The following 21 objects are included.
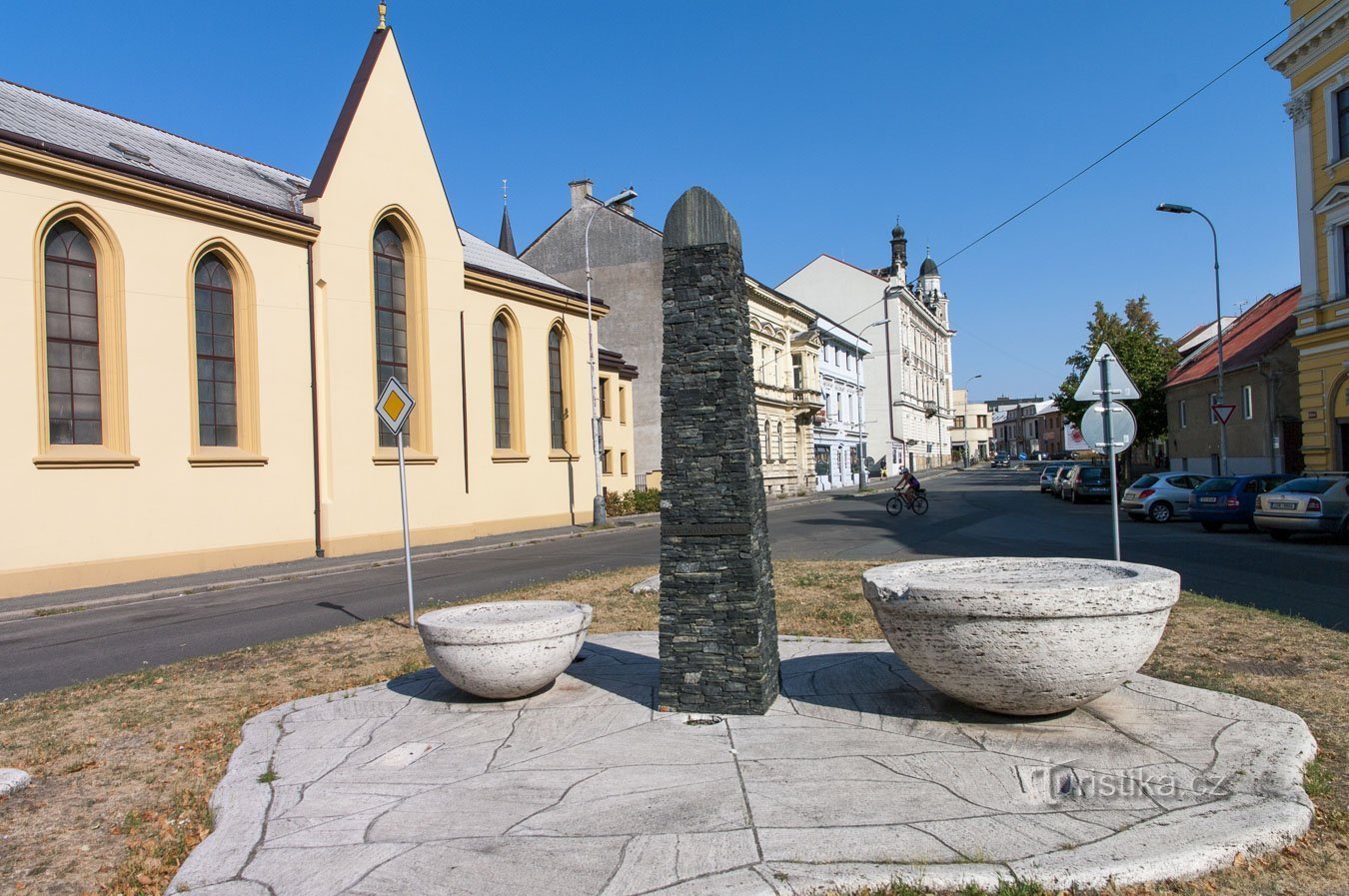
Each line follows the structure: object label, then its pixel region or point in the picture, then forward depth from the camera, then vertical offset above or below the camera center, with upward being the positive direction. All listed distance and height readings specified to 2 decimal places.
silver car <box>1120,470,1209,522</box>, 25.72 -1.36
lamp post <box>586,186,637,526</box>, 29.45 +1.21
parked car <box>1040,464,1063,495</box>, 43.84 -1.22
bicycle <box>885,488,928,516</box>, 30.16 -1.56
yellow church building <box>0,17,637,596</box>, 16.33 +2.98
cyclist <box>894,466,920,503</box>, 29.69 -0.95
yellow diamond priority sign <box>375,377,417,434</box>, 10.67 +0.85
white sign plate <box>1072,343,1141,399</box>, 10.67 +0.80
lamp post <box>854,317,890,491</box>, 50.29 -0.17
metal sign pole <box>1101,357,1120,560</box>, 10.70 +0.46
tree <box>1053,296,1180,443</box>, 45.22 +4.55
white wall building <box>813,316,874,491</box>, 57.84 +3.75
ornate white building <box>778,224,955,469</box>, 74.94 +10.72
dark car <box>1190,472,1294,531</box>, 20.38 -1.20
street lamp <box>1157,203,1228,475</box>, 27.14 +4.99
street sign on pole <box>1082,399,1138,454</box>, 10.83 +0.28
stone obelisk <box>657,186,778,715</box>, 5.64 -0.18
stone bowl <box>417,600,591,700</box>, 6.02 -1.20
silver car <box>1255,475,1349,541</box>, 16.97 -1.24
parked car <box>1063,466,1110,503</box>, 35.09 -1.31
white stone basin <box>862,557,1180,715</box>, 4.64 -0.96
